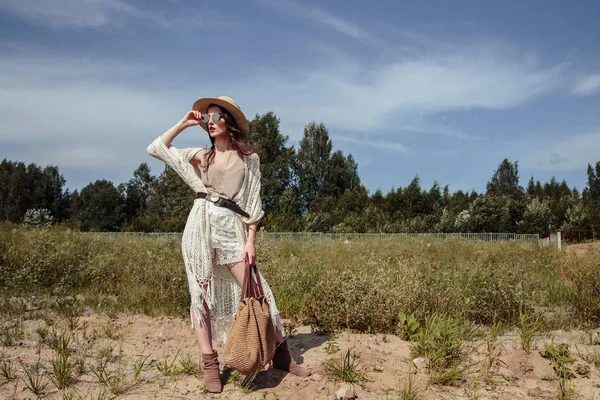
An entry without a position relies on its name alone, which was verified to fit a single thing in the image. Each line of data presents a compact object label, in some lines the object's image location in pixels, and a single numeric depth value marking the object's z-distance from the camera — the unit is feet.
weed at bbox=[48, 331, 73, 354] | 13.08
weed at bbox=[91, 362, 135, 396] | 11.38
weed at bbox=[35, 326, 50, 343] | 14.83
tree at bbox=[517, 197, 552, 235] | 105.81
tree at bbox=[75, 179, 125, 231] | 178.91
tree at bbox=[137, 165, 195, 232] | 119.34
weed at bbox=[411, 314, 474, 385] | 12.41
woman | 12.21
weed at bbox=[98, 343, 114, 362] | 13.58
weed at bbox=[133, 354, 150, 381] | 12.19
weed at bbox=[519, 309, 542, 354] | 14.34
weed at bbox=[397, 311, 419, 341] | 15.12
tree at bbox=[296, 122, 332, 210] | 158.40
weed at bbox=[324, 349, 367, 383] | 12.08
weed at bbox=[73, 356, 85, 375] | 12.36
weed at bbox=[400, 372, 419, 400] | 11.10
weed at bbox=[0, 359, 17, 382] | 11.69
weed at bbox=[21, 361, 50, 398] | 11.01
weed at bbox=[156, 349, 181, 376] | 12.73
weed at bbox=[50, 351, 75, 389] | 11.50
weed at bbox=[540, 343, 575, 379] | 13.23
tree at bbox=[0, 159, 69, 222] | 181.57
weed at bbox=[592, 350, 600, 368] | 13.94
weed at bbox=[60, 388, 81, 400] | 10.59
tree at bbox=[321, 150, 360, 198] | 159.63
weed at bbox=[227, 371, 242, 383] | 12.36
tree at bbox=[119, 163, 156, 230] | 191.11
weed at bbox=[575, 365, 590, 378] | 13.37
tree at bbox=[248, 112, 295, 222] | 136.46
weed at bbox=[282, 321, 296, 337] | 15.80
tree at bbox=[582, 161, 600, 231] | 173.25
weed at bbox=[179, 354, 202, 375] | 12.84
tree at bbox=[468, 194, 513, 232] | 105.50
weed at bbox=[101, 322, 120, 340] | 15.65
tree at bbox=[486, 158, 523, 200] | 200.16
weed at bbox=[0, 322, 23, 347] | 14.19
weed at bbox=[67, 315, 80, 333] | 15.66
